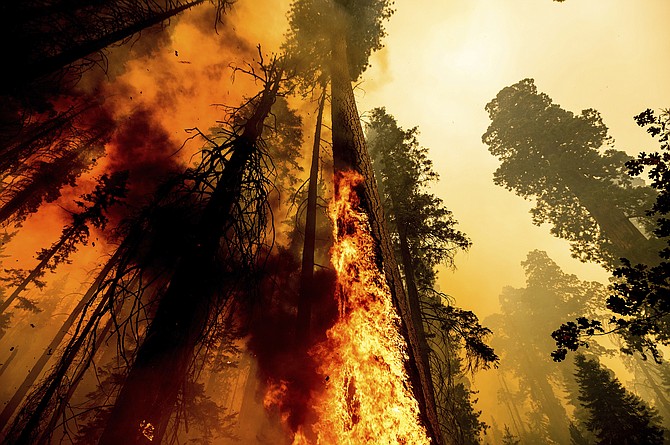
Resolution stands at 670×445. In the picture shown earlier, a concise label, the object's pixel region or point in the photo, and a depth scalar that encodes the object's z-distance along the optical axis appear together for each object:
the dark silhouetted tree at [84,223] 10.62
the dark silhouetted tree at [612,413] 14.39
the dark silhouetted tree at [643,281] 4.26
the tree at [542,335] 31.64
